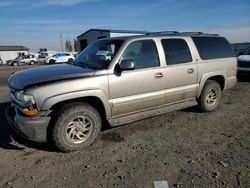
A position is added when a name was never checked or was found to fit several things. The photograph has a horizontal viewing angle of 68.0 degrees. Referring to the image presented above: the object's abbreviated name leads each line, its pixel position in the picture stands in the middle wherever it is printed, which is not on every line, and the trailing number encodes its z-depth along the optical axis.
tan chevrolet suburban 2.80
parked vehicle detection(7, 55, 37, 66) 32.36
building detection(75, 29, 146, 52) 25.03
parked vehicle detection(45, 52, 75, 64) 26.75
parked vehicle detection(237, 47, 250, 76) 7.80
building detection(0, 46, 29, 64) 47.26
